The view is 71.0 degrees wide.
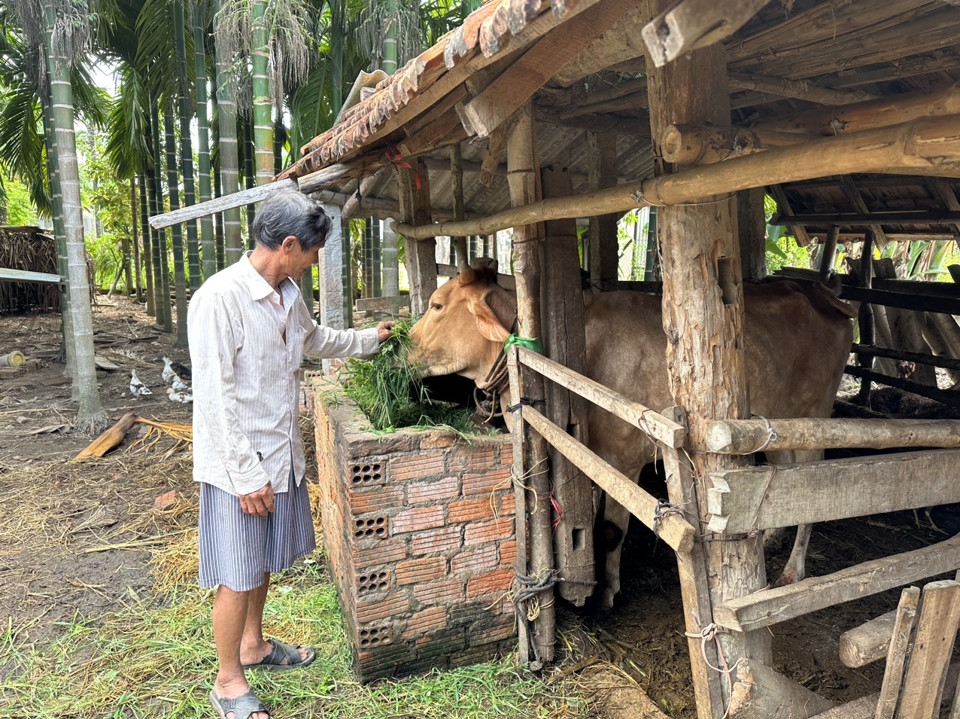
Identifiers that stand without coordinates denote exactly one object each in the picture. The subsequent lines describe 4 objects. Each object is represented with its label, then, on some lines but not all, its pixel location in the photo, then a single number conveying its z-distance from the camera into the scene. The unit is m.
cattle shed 1.95
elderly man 2.83
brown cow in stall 3.79
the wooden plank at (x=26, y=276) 9.79
